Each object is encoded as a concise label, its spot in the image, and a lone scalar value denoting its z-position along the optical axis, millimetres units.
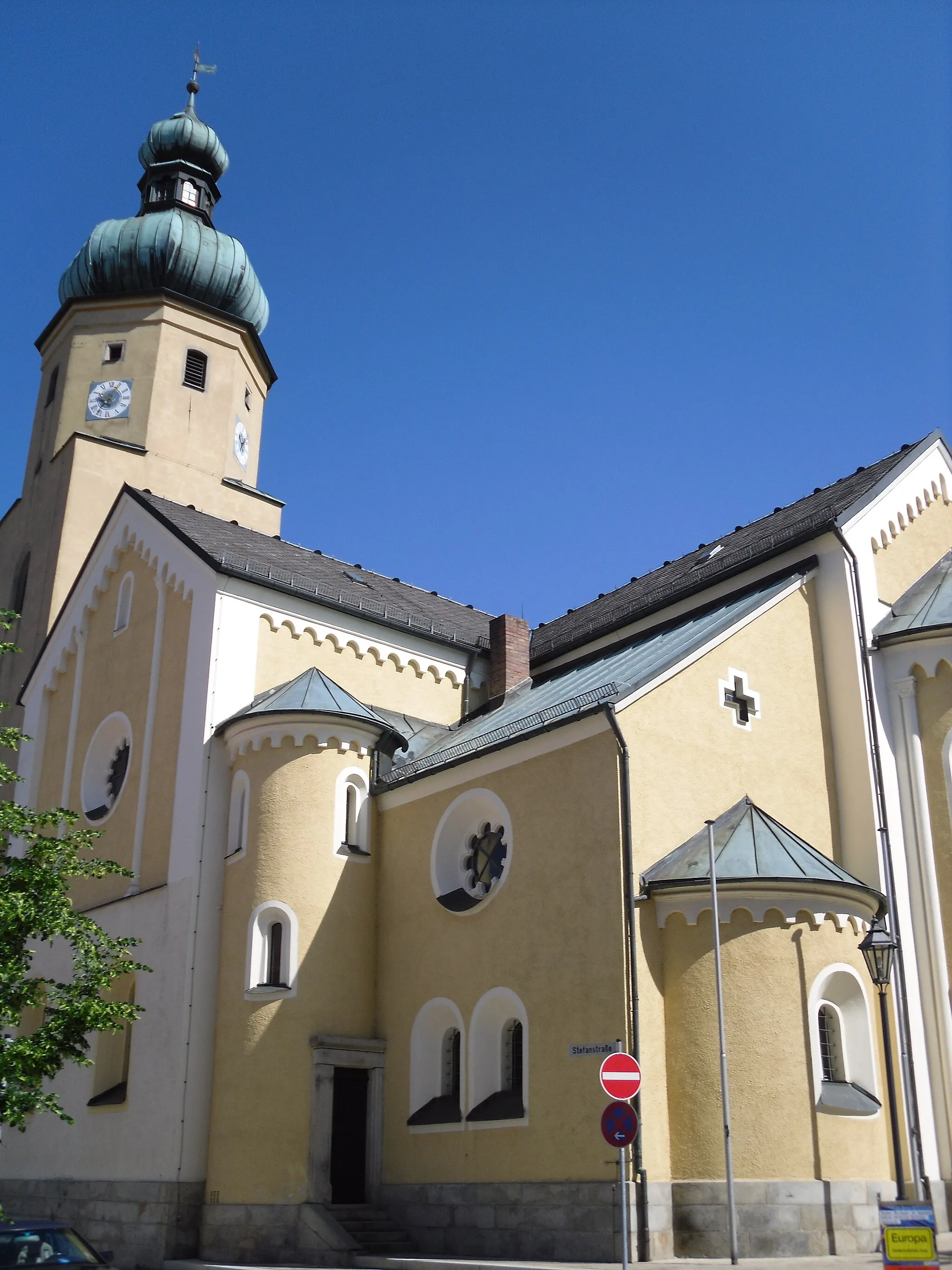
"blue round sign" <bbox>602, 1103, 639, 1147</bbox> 13602
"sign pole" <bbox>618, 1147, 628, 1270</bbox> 13627
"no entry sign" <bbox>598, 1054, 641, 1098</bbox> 13891
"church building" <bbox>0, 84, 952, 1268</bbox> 17406
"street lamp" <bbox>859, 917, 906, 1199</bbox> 16562
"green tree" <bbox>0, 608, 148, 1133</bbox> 15562
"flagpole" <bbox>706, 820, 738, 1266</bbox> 15841
